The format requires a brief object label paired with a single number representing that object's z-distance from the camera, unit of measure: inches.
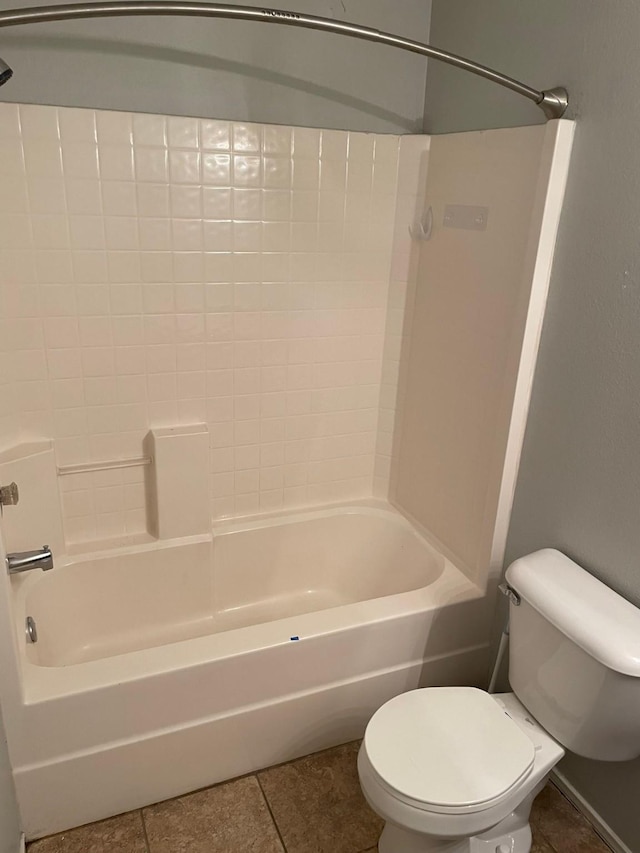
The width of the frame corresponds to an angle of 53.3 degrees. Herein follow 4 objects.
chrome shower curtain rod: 46.8
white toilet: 52.9
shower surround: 65.9
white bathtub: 62.6
